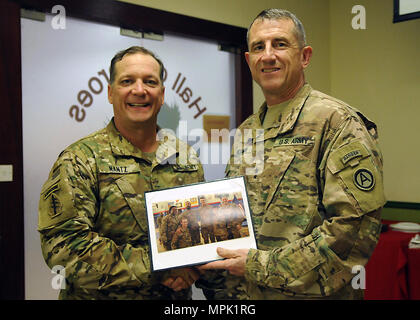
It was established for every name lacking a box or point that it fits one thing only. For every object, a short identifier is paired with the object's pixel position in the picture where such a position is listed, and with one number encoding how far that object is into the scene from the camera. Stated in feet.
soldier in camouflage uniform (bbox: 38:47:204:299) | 4.55
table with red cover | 8.92
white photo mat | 4.45
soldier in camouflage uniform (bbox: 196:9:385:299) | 4.26
